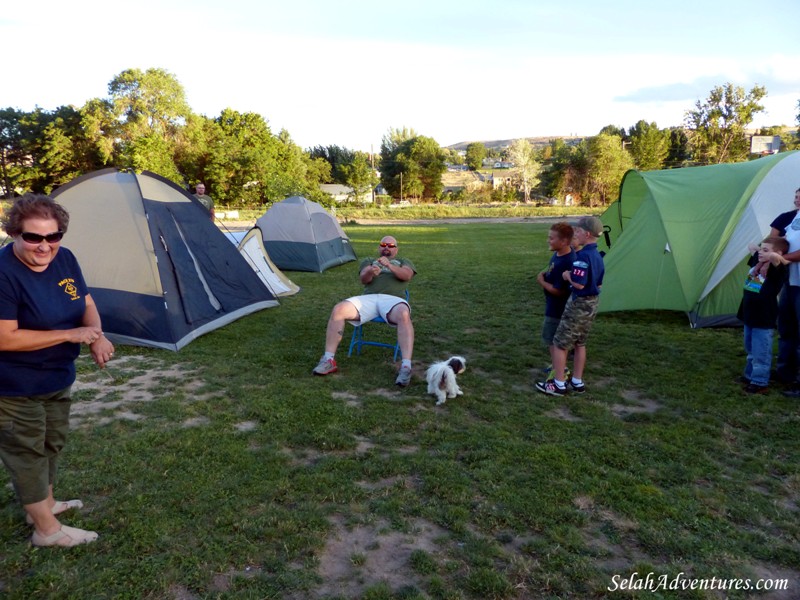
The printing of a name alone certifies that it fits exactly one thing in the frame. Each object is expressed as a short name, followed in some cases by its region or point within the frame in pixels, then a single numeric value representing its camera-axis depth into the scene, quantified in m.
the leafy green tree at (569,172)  46.53
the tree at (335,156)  63.02
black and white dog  4.52
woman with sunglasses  2.41
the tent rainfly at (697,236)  6.47
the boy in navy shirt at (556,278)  4.75
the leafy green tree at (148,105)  42.88
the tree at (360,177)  44.69
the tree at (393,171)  56.35
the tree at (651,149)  50.22
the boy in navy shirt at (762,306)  4.58
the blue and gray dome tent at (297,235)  11.65
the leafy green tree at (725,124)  39.66
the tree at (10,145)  43.84
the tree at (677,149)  52.17
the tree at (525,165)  54.69
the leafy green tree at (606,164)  44.81
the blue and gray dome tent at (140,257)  5.99
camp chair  5.43
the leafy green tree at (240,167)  40.47
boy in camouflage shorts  4.39
